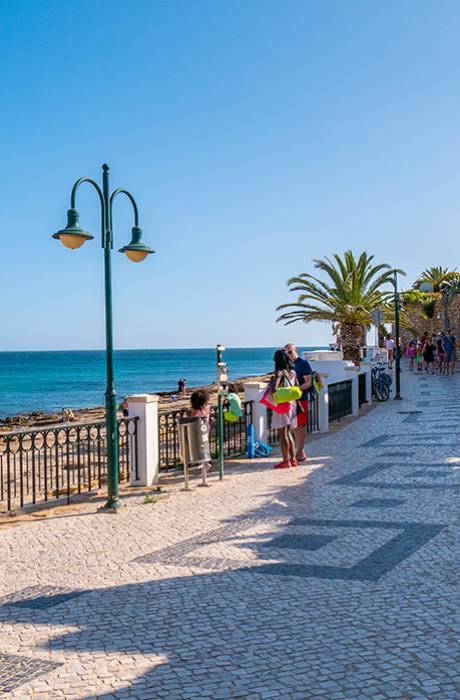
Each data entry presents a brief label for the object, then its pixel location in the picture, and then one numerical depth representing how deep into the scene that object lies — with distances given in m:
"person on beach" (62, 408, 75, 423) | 32.66
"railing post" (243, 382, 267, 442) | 13.45
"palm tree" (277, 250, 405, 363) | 29.45
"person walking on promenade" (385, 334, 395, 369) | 36.03
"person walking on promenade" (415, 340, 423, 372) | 36.47
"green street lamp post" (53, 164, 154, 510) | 8.88
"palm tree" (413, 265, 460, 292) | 53.97
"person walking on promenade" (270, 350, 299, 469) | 11.15
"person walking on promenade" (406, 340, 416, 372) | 38.62
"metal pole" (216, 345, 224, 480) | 10.43
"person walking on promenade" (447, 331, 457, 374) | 31.77
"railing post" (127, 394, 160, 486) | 10.44
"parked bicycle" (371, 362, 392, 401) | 22.87
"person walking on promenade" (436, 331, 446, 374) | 32.38
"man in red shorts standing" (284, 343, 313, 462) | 11.65
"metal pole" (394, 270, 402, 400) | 22.29
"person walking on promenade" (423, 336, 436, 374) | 33.75
